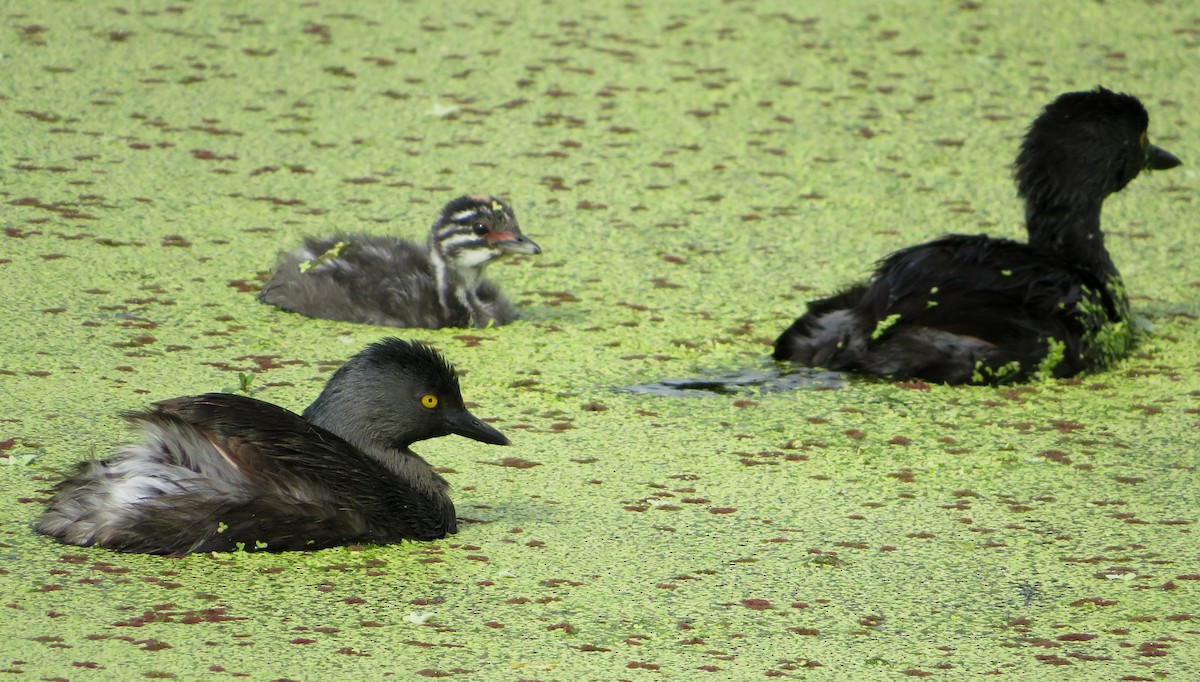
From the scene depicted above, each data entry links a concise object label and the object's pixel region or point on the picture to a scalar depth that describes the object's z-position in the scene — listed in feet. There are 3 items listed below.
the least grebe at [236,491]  26.21
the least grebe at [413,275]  40.45
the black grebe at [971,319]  38.32
